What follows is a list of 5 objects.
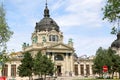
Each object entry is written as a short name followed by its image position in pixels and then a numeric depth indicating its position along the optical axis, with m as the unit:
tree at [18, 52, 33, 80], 39.40
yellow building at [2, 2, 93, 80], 48.11
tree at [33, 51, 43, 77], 38.68
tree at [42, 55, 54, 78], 38.86
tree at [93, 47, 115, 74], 42.68
